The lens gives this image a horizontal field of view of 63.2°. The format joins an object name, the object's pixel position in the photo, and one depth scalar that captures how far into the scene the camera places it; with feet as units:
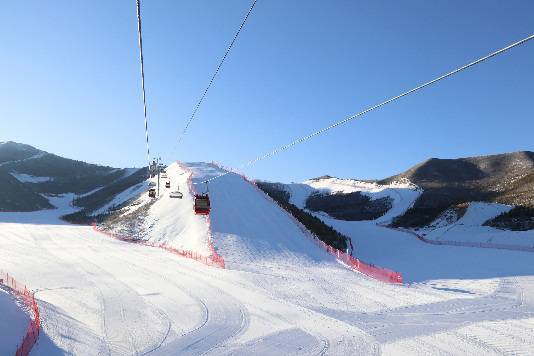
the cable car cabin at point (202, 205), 115.85
